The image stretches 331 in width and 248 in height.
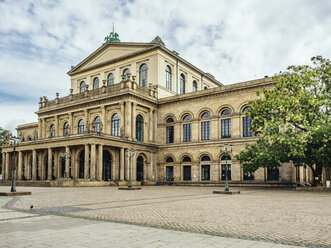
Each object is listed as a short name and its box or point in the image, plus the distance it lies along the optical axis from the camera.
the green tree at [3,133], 66.69
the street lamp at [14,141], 25.85
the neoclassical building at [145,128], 41.56
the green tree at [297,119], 27.56
